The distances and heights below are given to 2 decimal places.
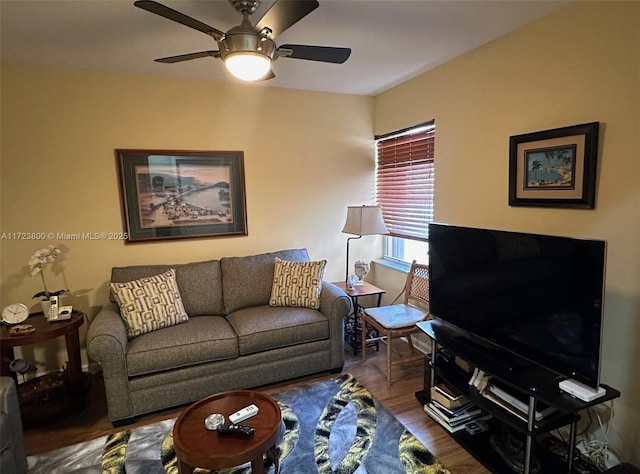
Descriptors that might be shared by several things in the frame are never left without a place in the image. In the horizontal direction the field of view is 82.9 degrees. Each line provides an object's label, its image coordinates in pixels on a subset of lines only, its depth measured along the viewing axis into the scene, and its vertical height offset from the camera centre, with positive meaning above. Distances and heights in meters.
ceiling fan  1.57 +0.76
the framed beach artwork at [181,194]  3.17 +0.04
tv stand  1.74 -1.18
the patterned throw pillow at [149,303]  2.64 -0.78
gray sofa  2.40 -1.02
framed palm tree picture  1.96 +0.11
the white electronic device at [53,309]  2.61 -0.76
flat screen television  1.64 -0.56
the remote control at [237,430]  1.72 -1.11
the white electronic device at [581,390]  1.63 -0.94
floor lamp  3.37 -0.27
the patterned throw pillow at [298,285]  3.11 -0.78
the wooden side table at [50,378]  2.41 -1.31
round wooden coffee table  1.62 -1.14
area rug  2.03 -1.50
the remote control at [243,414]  1.83 -1.11
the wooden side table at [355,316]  3.38 -1.20
